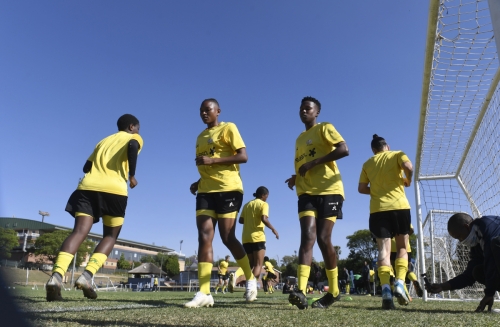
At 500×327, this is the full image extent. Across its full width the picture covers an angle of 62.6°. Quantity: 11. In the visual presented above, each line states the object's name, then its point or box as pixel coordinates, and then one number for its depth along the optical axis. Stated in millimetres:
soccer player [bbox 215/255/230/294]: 16853
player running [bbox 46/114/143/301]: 4266
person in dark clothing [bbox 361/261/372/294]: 21266
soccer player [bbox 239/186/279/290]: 8211
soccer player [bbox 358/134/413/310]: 4867
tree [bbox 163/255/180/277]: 92725
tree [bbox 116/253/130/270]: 88612
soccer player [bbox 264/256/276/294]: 15441
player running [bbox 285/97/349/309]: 4363
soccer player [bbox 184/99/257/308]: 4438
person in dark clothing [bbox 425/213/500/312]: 3725
